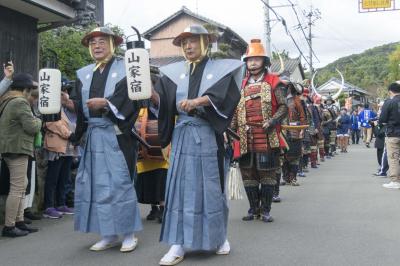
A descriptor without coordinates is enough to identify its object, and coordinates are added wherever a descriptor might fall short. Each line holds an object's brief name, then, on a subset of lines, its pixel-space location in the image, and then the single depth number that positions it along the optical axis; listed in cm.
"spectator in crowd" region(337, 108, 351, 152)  1997
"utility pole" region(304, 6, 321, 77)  3805
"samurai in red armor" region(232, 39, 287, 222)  638
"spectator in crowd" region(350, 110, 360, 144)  2525
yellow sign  2167
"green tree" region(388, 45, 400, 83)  5762
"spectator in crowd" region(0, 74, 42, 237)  587
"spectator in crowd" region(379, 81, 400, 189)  952
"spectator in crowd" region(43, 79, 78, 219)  705
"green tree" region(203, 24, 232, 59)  1875
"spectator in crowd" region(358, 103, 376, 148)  2261
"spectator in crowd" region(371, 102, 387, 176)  1106
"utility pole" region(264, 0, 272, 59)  1916
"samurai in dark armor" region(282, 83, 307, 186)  968
